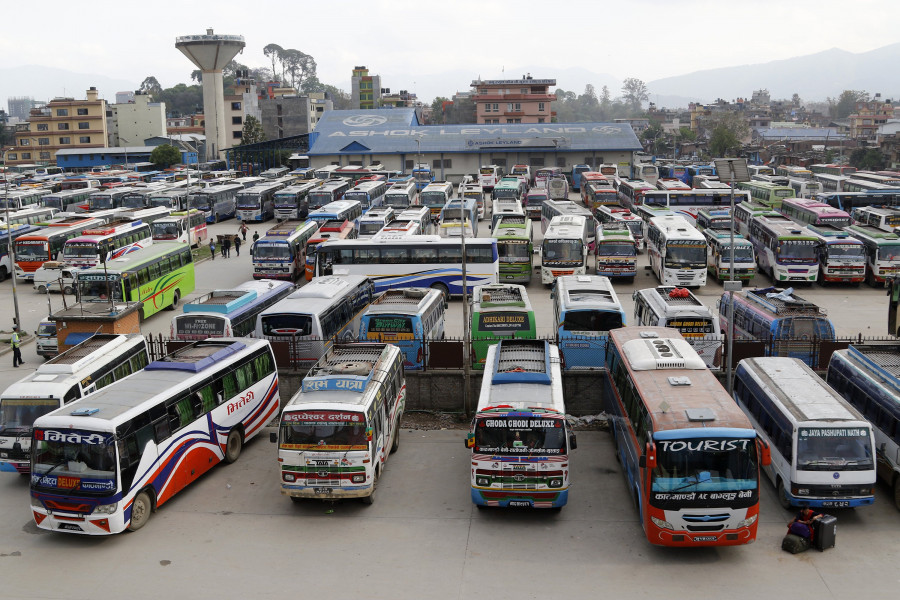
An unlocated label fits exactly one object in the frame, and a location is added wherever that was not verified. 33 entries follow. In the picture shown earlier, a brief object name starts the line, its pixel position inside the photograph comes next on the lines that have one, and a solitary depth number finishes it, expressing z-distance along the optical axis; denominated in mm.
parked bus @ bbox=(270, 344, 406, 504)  14664
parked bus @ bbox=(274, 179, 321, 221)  56938
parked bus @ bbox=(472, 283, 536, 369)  21375
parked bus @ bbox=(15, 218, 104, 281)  38344
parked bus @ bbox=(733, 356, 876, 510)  14031
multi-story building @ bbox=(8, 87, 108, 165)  112500
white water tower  107125
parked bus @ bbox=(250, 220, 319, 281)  36156
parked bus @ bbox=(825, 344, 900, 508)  15312
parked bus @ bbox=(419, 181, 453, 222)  51216
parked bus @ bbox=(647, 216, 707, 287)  33250
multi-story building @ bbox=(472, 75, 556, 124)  110062
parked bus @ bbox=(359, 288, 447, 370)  21172
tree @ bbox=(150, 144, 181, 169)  97062
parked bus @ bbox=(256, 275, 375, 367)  22062
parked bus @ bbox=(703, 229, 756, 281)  34156
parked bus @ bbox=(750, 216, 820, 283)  33969
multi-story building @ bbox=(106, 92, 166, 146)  119625
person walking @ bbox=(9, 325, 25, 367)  25188
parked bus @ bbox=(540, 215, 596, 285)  33219
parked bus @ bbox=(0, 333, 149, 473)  16188
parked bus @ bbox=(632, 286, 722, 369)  21094
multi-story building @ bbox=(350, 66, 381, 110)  161375
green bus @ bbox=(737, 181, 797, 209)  53828
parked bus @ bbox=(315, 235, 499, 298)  32438
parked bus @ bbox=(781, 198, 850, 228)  41000
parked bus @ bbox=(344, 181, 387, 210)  55166
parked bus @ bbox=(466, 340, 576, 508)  14195
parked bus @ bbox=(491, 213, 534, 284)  34531
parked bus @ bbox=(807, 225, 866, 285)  33844
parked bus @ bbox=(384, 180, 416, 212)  52156
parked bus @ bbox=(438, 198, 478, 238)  39719
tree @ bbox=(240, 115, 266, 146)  108438
